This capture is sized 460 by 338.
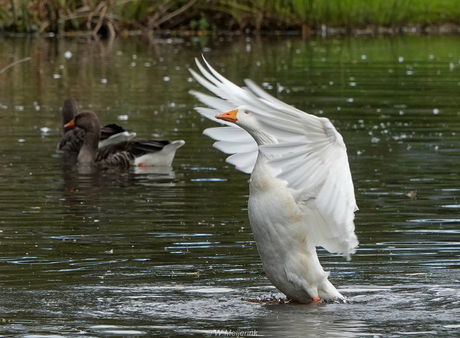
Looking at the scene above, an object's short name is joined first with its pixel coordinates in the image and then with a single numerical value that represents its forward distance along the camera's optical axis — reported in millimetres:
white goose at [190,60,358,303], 12937
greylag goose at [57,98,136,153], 29750
